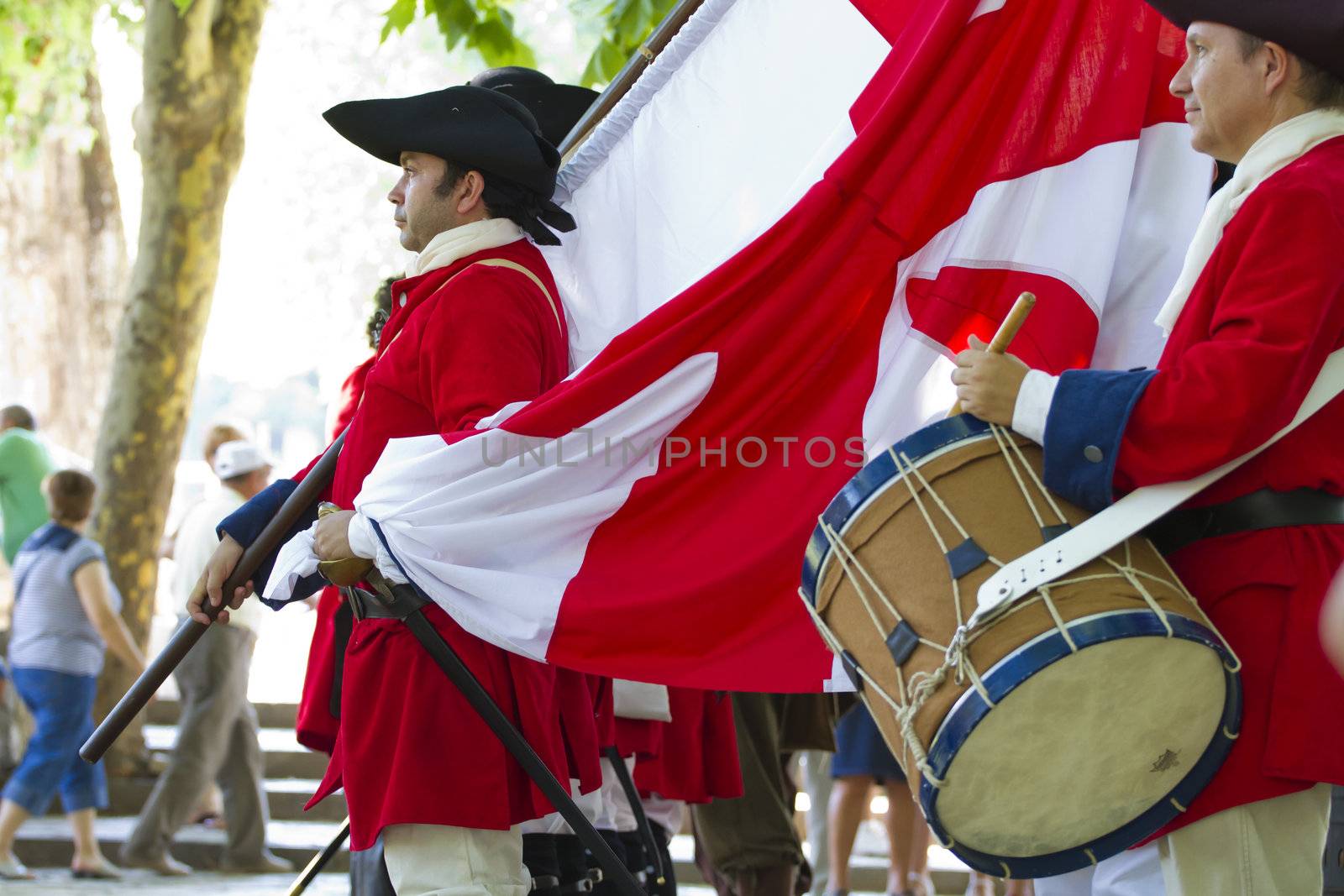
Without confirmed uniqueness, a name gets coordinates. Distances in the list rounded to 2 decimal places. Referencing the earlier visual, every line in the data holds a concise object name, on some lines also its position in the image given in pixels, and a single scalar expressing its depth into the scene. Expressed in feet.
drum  14.66
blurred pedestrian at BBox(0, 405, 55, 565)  57.31
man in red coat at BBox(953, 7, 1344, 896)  15.05
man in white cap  50.85
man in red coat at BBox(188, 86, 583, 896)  21.03
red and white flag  20.88
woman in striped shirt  49.80
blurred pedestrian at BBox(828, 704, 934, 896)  42.29
